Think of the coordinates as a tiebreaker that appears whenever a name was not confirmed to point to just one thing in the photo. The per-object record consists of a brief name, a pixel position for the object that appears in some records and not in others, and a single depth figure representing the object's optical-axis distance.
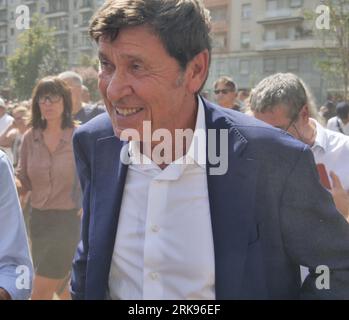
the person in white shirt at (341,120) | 6.86
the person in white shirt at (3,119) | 5.61
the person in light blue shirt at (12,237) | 1.59
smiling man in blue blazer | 1.37
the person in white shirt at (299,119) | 2.40
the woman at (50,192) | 3.57
